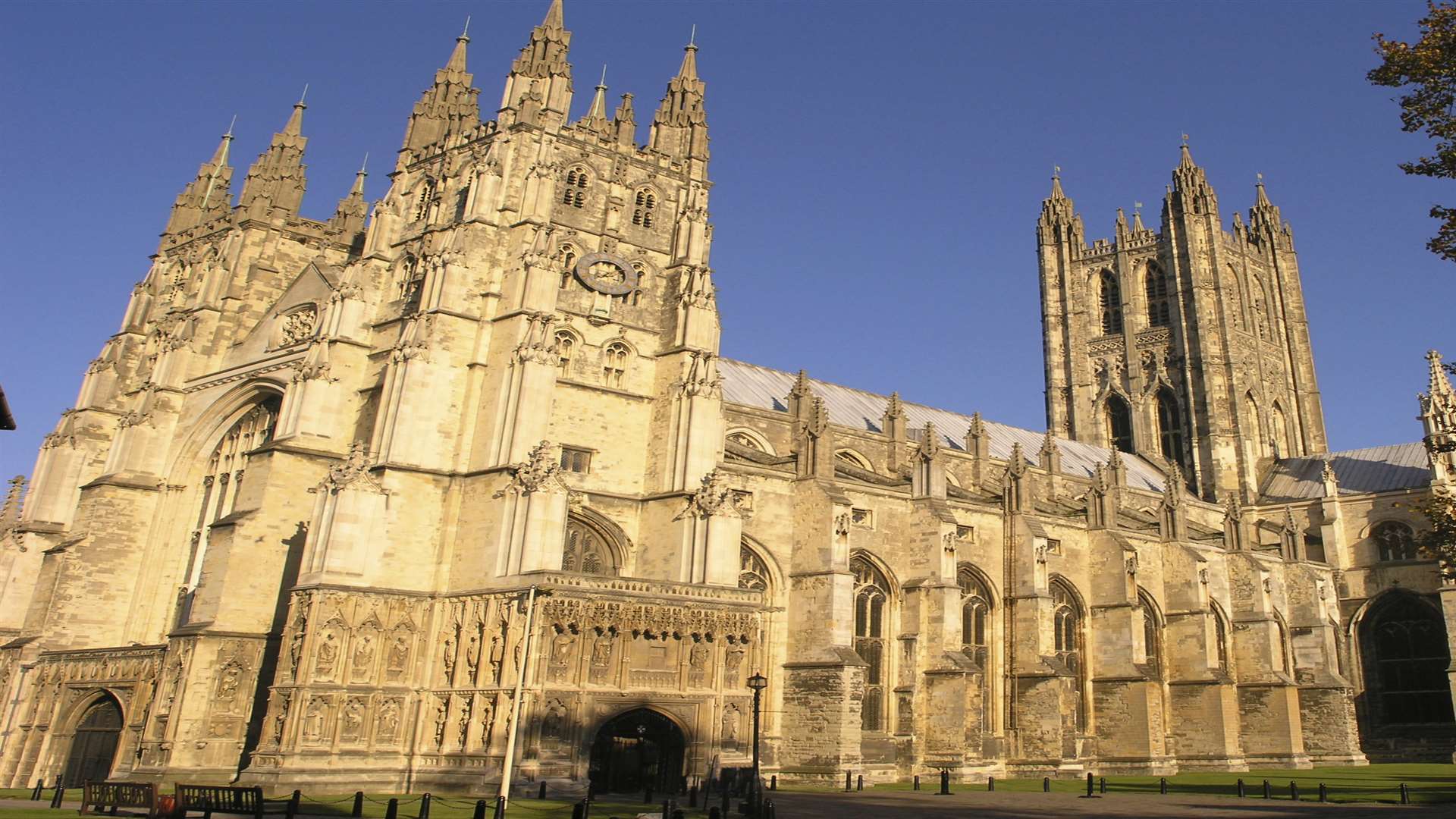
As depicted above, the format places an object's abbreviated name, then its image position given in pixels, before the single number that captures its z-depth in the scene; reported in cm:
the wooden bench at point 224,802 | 1956
